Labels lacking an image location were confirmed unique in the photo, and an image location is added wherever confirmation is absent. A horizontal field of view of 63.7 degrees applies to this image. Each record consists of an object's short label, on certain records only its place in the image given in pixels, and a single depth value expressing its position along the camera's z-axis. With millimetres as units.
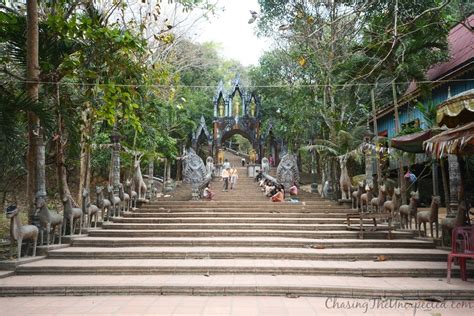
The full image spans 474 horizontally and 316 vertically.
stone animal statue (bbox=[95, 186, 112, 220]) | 10125
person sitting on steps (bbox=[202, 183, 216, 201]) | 14488
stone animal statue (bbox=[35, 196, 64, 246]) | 7602
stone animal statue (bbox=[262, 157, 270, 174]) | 20688
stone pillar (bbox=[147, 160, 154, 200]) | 14493
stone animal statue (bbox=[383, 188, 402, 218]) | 9453
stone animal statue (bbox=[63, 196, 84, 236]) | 8617
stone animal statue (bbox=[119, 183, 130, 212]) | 11539
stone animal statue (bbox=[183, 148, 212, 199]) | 15456
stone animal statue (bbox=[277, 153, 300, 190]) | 14898
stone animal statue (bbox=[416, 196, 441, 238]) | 8078
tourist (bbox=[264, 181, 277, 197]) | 14661
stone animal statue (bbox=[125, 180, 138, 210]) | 12281
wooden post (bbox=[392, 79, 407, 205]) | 10238
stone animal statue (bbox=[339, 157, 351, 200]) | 12578
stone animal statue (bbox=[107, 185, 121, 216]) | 10828
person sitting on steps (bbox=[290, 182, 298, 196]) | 13987
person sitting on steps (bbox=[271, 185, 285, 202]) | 13312
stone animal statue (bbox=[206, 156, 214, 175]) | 19181
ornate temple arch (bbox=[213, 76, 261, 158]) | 27594
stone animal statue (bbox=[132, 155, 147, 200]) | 13164
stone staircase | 5367
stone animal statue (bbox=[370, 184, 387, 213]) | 10119
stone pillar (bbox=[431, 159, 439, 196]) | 11297
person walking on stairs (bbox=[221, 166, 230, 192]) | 16688
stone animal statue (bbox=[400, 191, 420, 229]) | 8969
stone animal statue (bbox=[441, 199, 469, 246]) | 6800
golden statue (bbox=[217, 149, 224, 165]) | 27031
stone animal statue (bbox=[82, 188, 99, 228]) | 9297
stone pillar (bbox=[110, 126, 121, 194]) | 11781
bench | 8345
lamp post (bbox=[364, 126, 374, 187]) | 11766
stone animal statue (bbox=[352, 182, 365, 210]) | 11398
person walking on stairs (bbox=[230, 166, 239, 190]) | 17530
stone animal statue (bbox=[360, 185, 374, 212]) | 10836
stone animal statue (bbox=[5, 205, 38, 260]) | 6523
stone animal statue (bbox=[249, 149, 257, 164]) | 26427
